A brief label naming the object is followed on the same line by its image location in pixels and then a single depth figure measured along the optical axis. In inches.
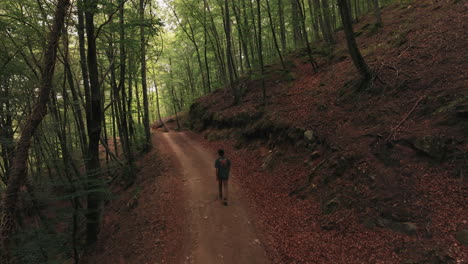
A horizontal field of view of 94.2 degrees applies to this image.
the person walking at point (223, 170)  327.9
